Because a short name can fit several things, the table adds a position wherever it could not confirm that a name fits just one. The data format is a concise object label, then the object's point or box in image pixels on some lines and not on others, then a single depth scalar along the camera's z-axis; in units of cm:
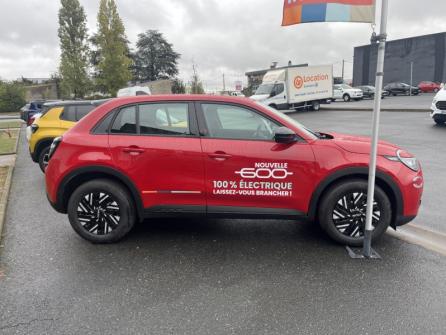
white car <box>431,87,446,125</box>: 1283
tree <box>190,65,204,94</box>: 3184
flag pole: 321
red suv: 359
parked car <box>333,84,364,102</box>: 3228
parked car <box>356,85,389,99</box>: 3519
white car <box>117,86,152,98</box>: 2347
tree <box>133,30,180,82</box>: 6341
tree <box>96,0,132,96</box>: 3959
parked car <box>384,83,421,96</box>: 3722
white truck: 2328
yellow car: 732
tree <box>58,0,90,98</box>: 4247
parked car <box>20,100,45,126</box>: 2105
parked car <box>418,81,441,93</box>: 3856
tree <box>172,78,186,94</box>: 4320
